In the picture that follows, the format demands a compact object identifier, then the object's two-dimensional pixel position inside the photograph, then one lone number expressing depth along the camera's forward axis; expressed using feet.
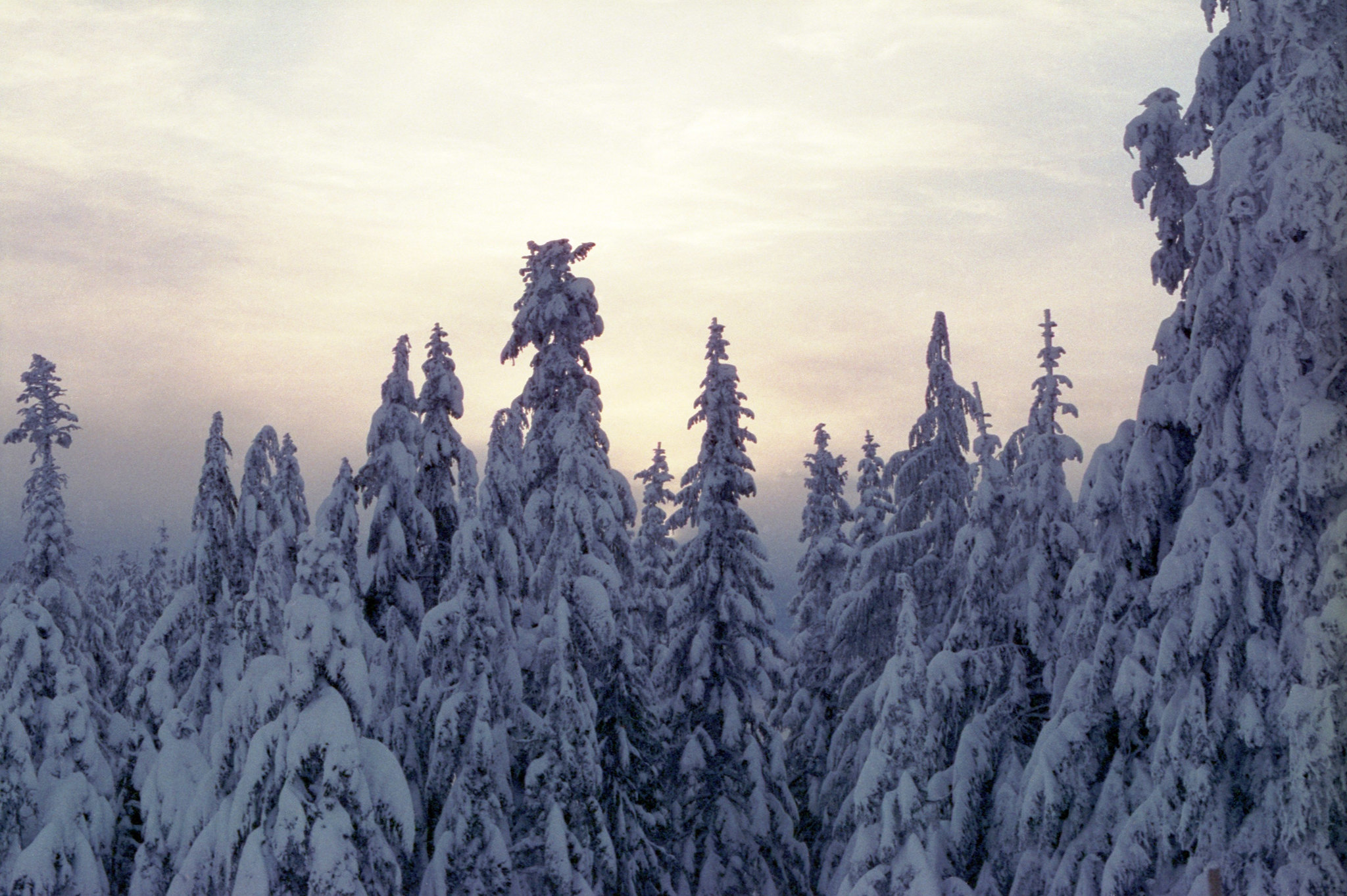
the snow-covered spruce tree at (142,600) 196.44
